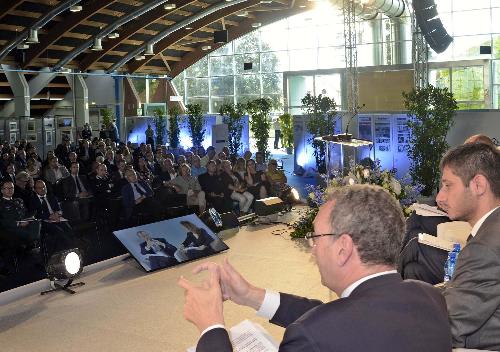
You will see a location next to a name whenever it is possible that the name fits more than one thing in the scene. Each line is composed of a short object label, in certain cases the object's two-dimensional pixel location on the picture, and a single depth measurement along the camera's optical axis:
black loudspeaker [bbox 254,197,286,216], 10.54
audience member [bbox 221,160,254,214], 11.46
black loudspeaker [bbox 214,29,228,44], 27.14
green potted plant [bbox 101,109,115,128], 25.63
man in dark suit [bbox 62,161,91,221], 9.47
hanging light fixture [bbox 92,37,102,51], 23.78
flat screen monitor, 7.71
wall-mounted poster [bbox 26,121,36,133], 21.15
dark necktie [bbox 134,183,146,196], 10.17
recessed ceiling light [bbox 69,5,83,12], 20.32
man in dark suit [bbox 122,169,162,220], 9.93
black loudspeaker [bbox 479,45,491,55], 22.45
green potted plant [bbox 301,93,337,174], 18.56
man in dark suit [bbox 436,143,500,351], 2.24
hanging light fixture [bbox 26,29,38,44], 21.33
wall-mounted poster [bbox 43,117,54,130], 21.69
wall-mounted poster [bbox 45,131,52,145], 21.73
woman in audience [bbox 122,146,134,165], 14.48
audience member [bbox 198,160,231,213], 11.13
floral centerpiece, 7.88
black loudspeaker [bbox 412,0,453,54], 15.30
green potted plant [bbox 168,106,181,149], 24.81
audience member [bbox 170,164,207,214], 10.81
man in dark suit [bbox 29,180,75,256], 8.28
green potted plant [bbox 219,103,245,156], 21.92
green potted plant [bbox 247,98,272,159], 21.94
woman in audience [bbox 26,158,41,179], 12.48
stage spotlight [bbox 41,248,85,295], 6.69
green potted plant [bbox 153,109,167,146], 25.02
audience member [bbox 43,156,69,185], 12.43
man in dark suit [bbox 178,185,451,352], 1.52
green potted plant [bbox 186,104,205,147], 23.80
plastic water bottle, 3.06
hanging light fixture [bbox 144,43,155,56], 27.47
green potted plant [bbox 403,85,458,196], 13.90
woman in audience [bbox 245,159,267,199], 11.88
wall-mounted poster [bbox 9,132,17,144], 20.75
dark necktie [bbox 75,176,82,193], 10.89
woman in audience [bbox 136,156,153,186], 12.62
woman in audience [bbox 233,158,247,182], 12.09
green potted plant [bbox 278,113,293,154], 24.80
